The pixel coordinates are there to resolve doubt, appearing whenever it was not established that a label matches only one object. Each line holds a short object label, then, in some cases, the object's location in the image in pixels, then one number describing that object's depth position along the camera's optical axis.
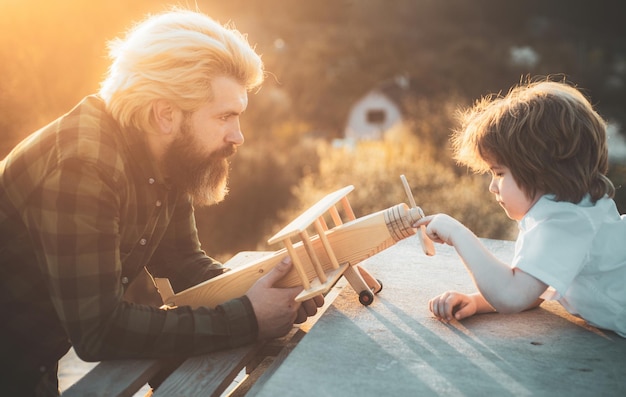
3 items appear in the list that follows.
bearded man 2.08
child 2.21
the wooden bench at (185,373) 2.15
